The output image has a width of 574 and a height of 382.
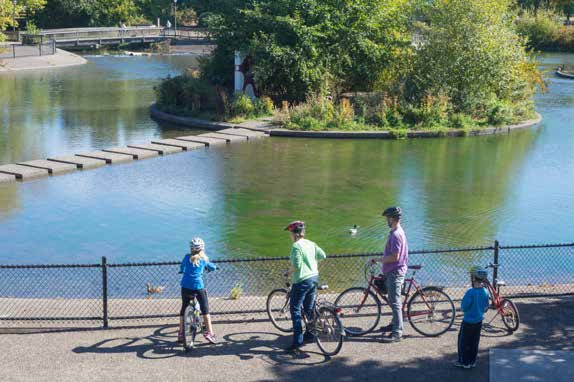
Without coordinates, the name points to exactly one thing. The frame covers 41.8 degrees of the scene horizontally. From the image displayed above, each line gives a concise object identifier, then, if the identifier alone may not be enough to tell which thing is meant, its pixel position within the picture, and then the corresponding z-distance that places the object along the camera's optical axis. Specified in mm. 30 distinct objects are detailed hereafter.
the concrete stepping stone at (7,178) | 20852
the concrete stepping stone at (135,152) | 24500
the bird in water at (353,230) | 16219
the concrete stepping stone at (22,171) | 21234
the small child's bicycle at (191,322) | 9531
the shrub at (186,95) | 32812
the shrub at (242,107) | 31344
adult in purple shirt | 9617
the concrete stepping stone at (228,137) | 27672
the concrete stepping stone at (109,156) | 23688
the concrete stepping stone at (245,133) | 28244
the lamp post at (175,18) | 82375
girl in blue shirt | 9523
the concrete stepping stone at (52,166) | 22109
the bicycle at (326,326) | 9406
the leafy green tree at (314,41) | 31344
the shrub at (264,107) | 31719
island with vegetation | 30781
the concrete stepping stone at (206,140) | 26906
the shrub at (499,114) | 31156
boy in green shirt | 9297
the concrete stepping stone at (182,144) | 26067
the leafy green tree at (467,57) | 31438
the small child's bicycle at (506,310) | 10094
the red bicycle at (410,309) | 10109
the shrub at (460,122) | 30078
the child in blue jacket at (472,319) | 8984
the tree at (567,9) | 87425
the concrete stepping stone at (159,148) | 25250
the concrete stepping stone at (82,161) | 22905
